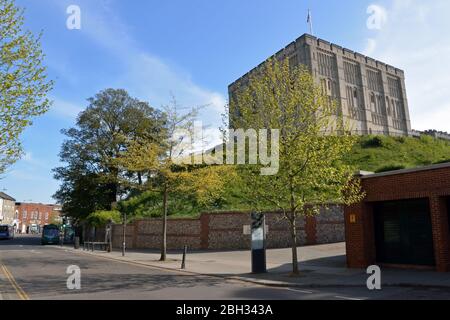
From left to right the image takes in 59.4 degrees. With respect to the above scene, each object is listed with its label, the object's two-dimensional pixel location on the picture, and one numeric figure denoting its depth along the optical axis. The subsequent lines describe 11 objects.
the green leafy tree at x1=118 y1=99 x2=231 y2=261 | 22.97
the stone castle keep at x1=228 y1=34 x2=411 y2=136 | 73.44
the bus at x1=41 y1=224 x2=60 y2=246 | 48.41
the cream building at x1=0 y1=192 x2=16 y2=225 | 101.44
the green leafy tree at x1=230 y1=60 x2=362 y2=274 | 15.19
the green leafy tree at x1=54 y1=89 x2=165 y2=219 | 49.00
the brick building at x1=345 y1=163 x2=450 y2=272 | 14.19
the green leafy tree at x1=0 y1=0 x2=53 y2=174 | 12.11
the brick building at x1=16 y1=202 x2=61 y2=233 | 121.31
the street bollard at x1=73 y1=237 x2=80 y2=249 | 38.47
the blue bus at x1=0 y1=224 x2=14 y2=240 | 62.12
